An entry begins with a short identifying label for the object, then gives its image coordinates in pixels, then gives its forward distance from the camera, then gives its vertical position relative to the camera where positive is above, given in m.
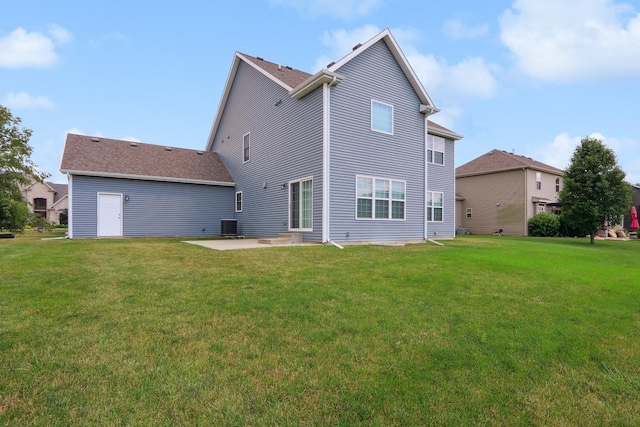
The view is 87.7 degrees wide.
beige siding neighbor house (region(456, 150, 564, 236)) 24.14 +2.26
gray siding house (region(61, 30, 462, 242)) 11.36 +2.32
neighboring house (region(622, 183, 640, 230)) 30.73 +1.54
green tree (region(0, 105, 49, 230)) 17.41 +2.90
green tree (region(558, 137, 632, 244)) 17.20 +1.74
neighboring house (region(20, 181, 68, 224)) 37.34 +2.05
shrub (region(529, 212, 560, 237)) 22.95 -0.29
